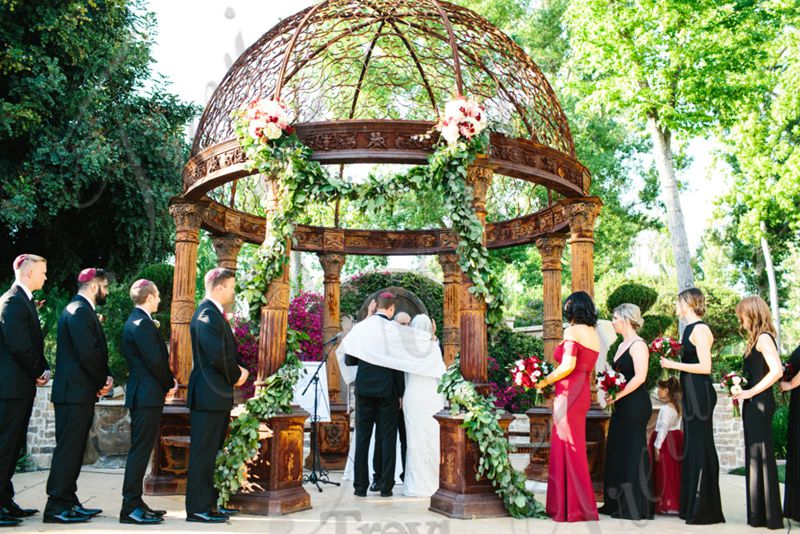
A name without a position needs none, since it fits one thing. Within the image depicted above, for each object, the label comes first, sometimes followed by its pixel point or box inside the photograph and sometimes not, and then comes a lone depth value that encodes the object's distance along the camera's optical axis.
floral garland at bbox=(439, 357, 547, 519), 5.95
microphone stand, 7.69
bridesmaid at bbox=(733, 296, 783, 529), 5.72
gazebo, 6.21
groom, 7.07
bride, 7.48
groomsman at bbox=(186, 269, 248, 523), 5.48
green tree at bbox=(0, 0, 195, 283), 11.08
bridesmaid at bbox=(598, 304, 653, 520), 6.07
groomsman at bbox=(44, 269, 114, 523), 5.38
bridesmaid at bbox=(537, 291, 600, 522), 5.78
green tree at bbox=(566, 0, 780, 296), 14.84
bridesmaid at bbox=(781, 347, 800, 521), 5.95
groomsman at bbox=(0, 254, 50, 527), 5.36
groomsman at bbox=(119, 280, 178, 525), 5.39
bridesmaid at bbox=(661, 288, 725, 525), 5.82
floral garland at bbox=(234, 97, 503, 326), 6.23
